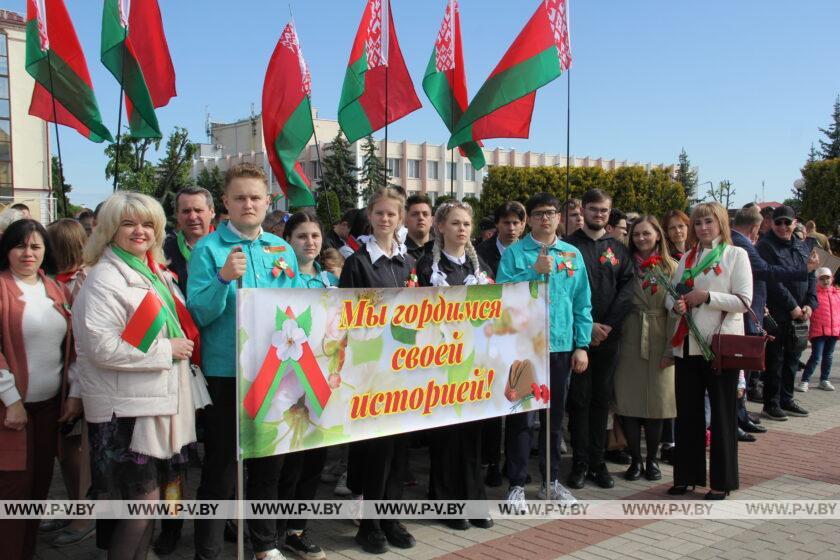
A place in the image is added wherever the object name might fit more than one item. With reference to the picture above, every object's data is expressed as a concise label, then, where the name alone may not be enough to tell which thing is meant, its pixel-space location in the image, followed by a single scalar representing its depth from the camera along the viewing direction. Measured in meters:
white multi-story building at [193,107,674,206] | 78.69
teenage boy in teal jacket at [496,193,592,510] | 5.13
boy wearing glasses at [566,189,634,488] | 5.77
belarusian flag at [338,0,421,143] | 8.57
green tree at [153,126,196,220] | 28.97
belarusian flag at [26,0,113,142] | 7.34
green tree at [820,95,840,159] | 75.25
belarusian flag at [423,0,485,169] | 8.77
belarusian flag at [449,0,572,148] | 7.17
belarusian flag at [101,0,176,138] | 7.29
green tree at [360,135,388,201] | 53.95
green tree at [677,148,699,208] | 84.44
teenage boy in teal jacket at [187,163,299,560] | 3.87
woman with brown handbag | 5.37
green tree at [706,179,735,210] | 37.57
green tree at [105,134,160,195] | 24.69
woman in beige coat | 6.01
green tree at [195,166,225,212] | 63.03
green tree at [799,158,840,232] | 46.53
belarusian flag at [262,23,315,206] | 8.21
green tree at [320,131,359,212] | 55.75
